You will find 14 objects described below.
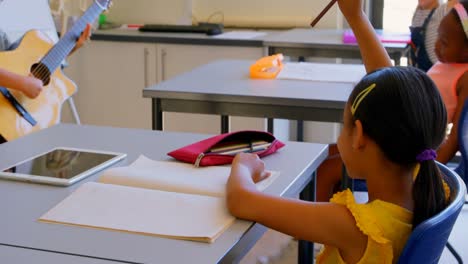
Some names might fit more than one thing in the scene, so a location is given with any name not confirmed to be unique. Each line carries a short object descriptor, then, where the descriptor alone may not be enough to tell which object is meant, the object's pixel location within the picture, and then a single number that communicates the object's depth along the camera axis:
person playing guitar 2.62
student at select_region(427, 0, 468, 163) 2.35
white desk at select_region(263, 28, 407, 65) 3.54
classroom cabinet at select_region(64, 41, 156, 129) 4.22
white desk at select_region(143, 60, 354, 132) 2.40
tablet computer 1.53
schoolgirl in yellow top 1.25
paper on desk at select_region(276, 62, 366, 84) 2.76
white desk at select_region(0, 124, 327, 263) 1.17
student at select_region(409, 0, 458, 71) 3.45
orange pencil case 2.79
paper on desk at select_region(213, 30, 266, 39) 4.01
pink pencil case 1.63
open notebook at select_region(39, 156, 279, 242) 1.25
